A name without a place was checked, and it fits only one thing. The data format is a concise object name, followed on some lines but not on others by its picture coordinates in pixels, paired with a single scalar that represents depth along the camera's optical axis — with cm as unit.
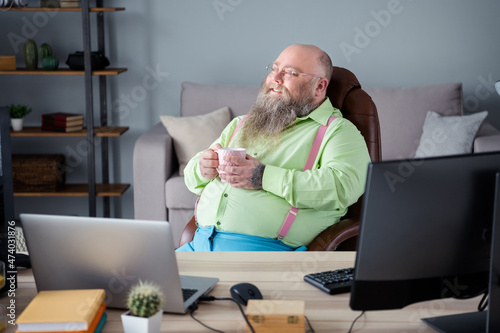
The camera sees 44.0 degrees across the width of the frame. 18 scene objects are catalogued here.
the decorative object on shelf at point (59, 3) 381
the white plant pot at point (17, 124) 391
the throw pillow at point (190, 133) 365
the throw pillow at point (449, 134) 354
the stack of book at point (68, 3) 381
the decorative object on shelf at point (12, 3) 379
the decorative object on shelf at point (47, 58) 390
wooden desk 129
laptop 124
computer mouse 139
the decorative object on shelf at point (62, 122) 387
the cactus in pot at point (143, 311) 116
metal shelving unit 375
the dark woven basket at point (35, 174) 384
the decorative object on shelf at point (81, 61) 384
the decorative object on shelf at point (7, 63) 388
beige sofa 351
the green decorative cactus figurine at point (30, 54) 390
